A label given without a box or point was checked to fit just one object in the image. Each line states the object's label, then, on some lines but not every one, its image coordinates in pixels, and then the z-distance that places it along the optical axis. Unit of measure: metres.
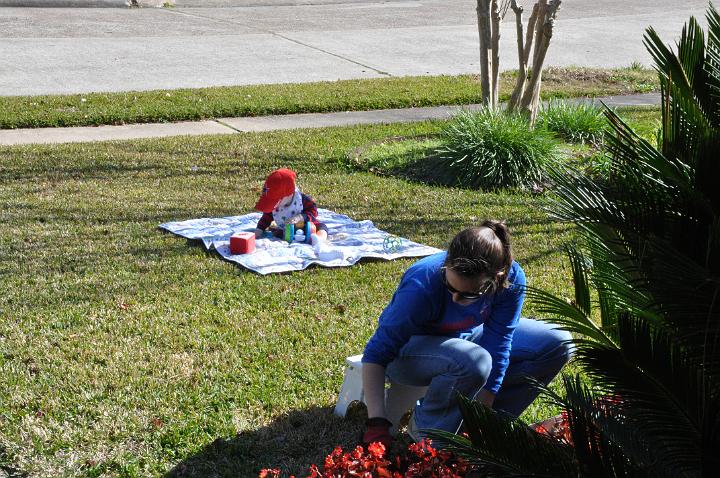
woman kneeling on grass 3.30
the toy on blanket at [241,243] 6.18
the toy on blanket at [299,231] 6.56
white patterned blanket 6.14
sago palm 2.09
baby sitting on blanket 6.48
